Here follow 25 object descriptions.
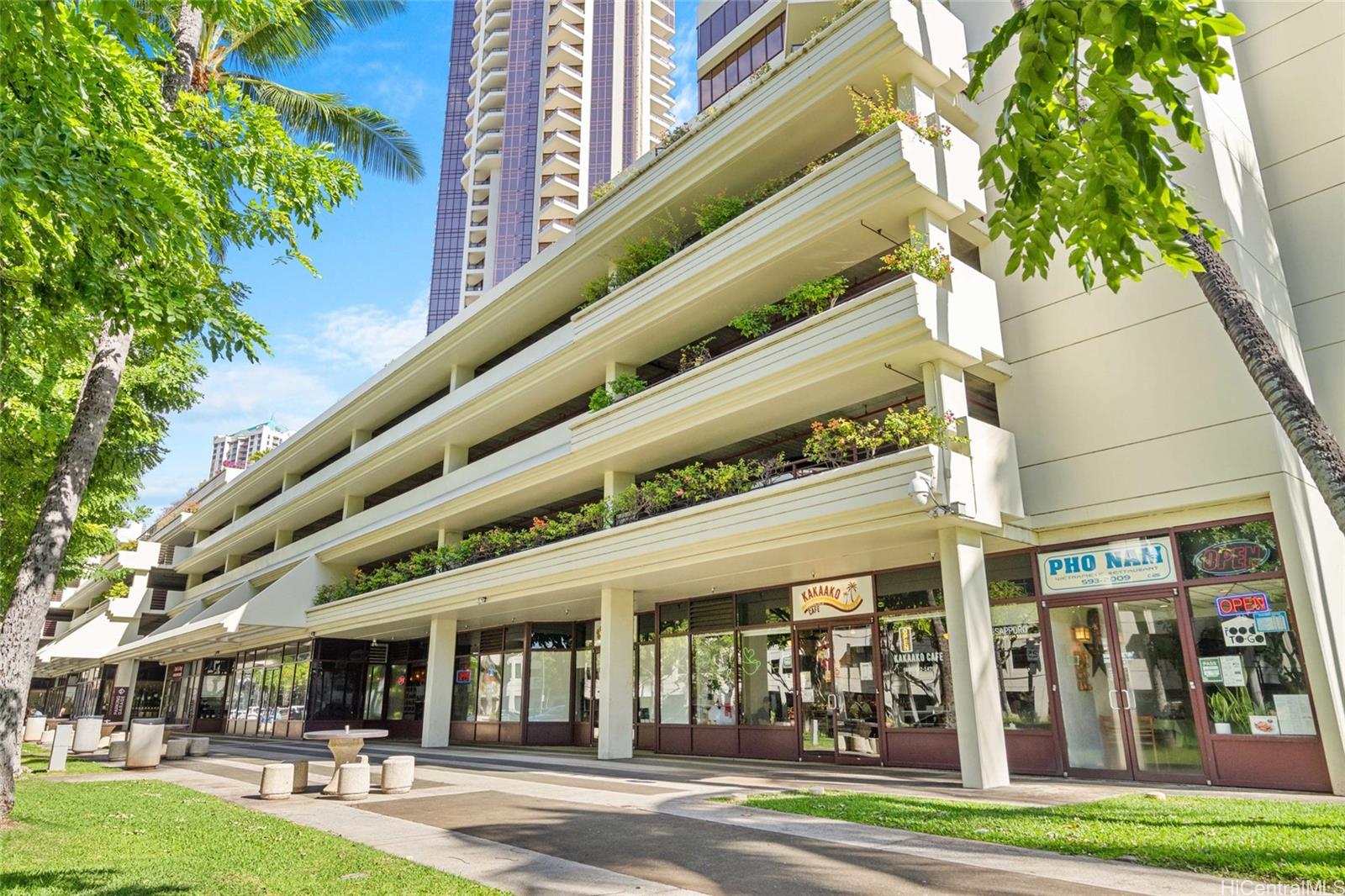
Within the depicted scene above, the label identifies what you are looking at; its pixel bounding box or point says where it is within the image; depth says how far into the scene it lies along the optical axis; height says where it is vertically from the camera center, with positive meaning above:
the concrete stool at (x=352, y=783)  11.69 -1.51
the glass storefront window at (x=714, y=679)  17.81 -0.20
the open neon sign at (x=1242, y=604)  11.26 +0.78
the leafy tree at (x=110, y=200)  5.54 +3.79
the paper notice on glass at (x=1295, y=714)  10.72 -0.68
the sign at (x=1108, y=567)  12.35 +1.49
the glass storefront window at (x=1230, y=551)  11.39 +1.56
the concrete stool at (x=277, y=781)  11.77 -1.48
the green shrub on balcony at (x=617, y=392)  18.70 +6.29
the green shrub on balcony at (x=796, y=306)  14.55 +6.65
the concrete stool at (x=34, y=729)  27.95 -1.67
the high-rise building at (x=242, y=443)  129.88 +38.24
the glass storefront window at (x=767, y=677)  16.61 -0.17
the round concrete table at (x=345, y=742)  12.40 -1.01
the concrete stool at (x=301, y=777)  12.77 -1.55
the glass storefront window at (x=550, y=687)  23.34 -0.42
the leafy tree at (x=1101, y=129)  3.28 +2.36
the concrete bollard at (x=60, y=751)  16.38 -1.42
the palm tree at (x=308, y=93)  15.05 +11.64
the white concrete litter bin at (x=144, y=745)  16.72 -1.34
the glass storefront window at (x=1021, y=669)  13.17 -0.06
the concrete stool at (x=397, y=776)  12.31 -1.50
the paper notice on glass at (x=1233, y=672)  11.32 -0.13
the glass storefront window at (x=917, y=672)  14.11 -0.09
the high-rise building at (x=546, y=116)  72.56 +50.14
